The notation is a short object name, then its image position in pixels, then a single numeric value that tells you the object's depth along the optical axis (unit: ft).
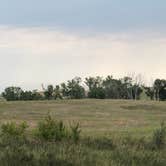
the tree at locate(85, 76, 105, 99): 366.22
